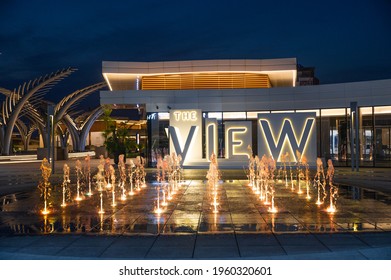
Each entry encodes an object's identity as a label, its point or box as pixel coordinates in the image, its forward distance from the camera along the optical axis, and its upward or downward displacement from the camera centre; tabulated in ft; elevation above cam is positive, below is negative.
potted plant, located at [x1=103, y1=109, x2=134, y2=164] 113.29 +2.75
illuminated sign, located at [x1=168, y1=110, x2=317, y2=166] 87.20 +2.29
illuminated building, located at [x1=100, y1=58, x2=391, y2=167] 88.63 +9.04
